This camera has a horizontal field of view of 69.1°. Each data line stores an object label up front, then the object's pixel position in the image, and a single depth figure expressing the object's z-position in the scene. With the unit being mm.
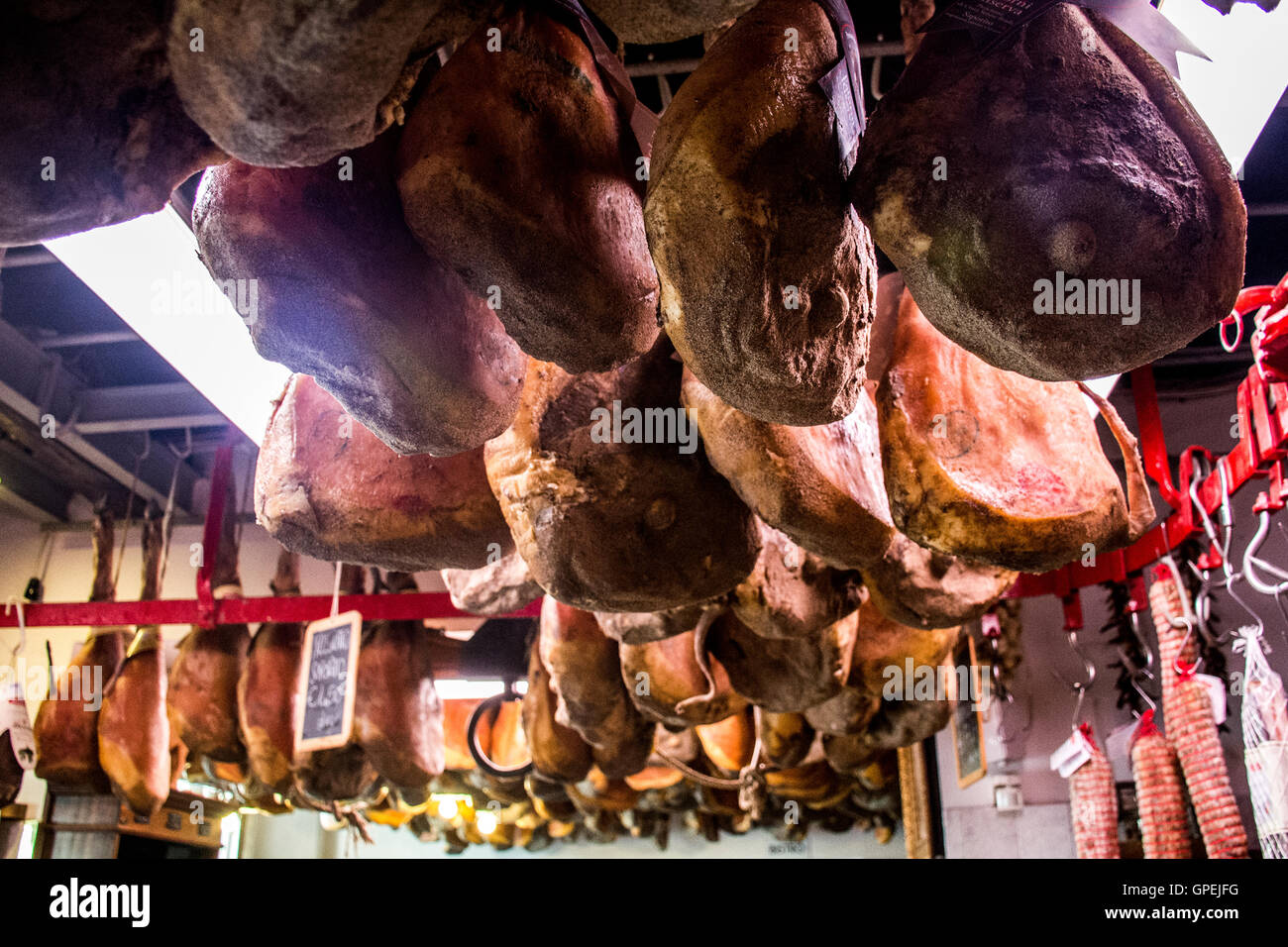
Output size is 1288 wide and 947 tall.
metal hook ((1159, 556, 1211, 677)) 2697
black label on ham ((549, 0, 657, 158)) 906
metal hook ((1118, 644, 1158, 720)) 3396
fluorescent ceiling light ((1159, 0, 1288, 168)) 1473
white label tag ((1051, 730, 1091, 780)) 3453
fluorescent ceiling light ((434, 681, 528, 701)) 5172
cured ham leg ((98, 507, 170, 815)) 3768
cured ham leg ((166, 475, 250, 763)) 3816
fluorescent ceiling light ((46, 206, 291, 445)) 1665
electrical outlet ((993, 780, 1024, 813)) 4496
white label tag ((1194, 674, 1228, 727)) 2668
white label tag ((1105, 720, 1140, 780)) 3379
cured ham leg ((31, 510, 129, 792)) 3834
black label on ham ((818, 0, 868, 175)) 851
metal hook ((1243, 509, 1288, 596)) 2225
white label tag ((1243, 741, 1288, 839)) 2221
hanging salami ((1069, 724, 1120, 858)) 3342
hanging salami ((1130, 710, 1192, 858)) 2858
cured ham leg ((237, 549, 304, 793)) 3711
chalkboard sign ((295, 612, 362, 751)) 3010
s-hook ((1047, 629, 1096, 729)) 3426
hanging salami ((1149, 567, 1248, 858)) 2510
